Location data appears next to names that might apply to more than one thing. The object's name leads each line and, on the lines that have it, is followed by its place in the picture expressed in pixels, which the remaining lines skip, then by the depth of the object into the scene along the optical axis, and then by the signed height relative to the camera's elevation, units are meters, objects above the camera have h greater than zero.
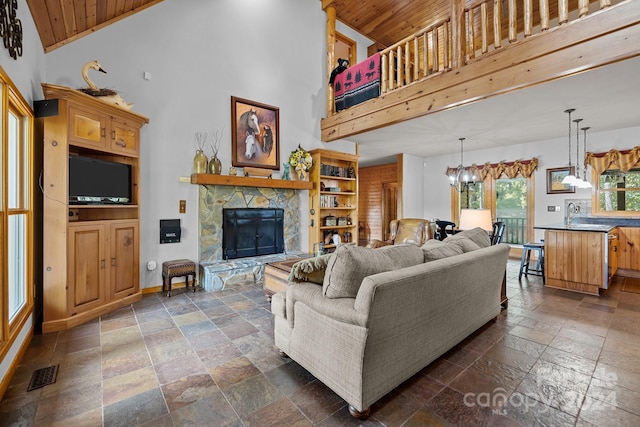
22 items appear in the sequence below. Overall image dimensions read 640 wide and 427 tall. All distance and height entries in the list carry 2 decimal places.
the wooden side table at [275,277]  3.19 -0.74
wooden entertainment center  2.69 -0.12
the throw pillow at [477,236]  2.81 -0.23
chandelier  5.79 +0.78
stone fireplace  4.05 -0.32
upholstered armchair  5.05 -0.35
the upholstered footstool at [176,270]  3.73 -0.76
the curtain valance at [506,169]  6.13 +1.00
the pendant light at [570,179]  4.29 +0.50
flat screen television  2.87 +0.35
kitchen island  3.68 -0.60
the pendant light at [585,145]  4.86 +1.29
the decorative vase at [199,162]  4.15 +0.75
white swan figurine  3.05 +1.32
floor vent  1.86 -1.11
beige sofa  1.53 -0.63
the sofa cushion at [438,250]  2.15 -0.30
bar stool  4.46 -0.75
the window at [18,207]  2.06 +0.06
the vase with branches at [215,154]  4.27 +0.92
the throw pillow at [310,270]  2.02 -0.41
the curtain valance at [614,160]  4.94 +0.95
